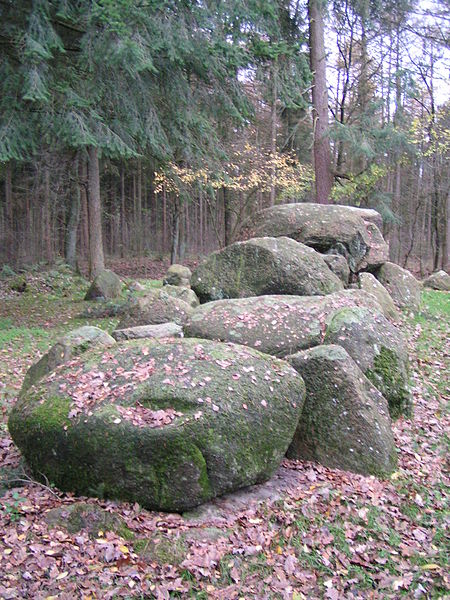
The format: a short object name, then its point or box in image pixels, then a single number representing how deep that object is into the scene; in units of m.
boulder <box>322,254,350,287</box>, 12.08
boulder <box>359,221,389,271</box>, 13.52
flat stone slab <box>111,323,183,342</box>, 7.56
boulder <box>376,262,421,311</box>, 13.66
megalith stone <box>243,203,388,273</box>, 12.81
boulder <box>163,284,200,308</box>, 10.17
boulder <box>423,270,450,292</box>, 19.28
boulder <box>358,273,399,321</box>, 11.83
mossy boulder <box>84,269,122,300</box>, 15.54
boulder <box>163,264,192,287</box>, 13.83
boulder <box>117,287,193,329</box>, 9.25
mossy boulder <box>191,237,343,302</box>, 10.34
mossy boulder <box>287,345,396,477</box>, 5.75
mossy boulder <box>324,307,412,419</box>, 6.94
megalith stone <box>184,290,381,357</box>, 7.12
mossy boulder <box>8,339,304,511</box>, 4.62
